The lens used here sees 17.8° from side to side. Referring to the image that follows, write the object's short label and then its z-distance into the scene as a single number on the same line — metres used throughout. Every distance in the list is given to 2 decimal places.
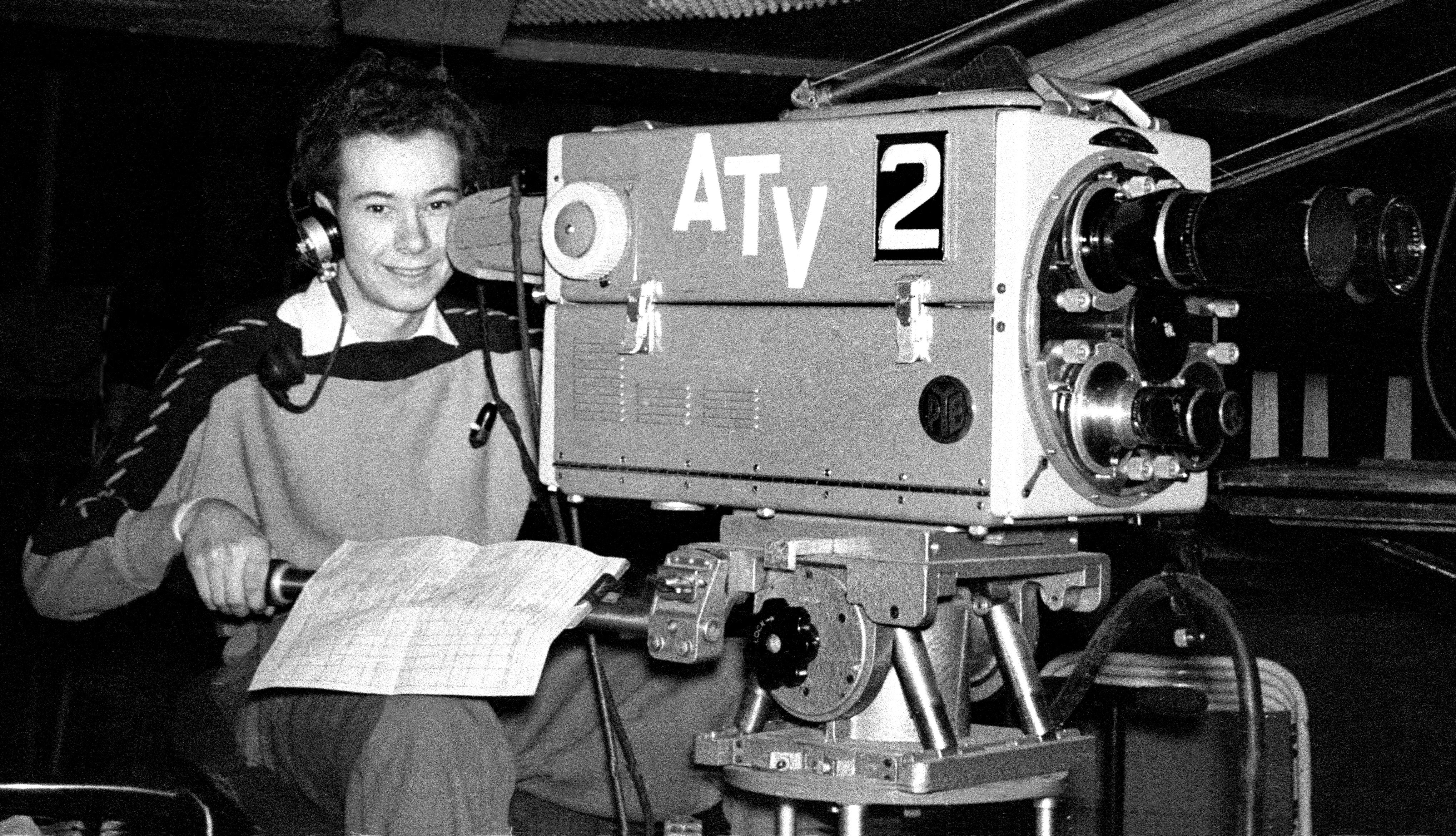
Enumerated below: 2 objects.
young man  4.41
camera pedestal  3.86
